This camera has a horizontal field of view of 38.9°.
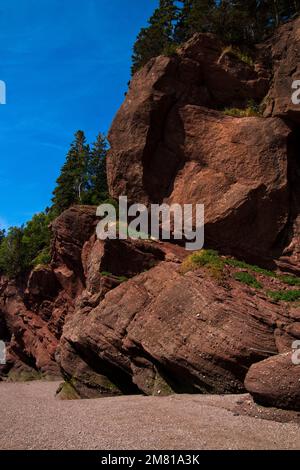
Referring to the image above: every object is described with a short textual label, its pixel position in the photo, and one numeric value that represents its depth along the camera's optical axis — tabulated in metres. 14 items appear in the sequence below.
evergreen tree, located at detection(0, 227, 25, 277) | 39.41
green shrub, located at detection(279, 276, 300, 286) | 16.17
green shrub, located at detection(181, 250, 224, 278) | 15.52
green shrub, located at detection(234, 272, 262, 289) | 15.38
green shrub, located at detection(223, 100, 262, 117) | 19.44
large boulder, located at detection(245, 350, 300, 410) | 9.20
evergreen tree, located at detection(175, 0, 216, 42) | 23.42
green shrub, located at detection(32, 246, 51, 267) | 33.97
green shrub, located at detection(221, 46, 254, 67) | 20.66
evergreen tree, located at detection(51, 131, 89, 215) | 43.09
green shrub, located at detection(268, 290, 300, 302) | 14.56
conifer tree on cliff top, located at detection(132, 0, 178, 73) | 25.95
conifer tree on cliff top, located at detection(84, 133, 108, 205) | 37.97
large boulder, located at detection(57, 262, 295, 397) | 12.38
